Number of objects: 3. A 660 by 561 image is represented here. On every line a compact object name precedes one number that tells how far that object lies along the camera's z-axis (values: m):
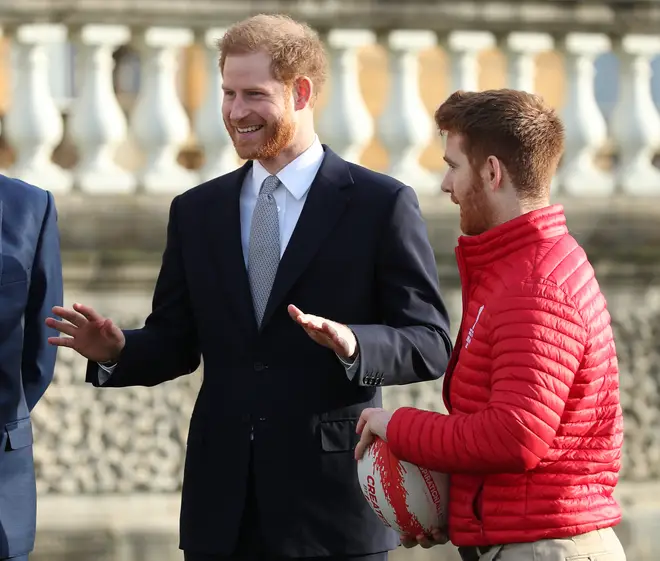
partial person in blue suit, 8.17
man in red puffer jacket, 6.42
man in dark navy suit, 7.82
